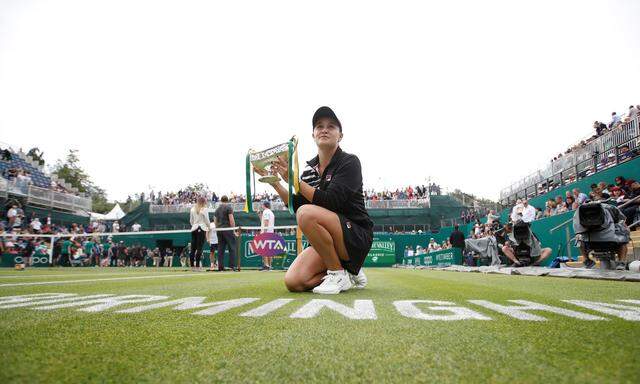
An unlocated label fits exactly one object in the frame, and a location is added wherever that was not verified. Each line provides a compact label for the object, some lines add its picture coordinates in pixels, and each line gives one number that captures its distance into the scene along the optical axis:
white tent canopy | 30.54
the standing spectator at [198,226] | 9.66
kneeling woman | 3.35
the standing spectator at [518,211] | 14.30
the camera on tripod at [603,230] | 6.35
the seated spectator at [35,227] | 18.64
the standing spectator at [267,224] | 11.12
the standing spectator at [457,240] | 16.45
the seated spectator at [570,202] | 12.01
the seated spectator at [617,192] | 9.75
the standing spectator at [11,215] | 18.97
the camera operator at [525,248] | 9.29
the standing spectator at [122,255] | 22.61
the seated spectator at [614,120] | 14.82
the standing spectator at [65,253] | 16.33
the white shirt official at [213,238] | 11.55
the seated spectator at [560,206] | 12.63
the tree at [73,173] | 57.52
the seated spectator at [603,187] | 10.22
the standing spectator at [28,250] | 15.51
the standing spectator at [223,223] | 10.19
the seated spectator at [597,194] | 9.72
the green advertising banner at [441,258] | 16.56
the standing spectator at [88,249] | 19.57
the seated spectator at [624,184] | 10.05
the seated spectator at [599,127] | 15.55
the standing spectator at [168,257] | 22.59
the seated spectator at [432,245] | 21.57
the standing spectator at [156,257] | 23.09
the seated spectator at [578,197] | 11.26
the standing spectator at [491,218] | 16.29
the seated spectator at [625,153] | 11.59
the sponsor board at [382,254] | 21.86
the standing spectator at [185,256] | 21.92
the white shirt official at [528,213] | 13.68
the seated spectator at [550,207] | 13.84
